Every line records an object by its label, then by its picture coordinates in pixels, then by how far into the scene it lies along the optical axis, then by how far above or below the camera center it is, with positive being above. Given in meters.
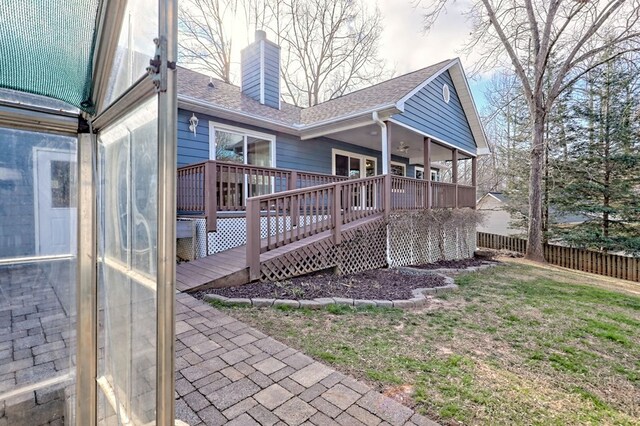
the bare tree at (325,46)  18.02 +10.07
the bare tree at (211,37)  15.50 +9.22
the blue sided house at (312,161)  5.85 +1.54
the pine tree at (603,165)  12.86 +2.00
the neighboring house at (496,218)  20.25 -0.49
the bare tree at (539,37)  11.05 +6.72
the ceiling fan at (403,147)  11.54 +2.48
